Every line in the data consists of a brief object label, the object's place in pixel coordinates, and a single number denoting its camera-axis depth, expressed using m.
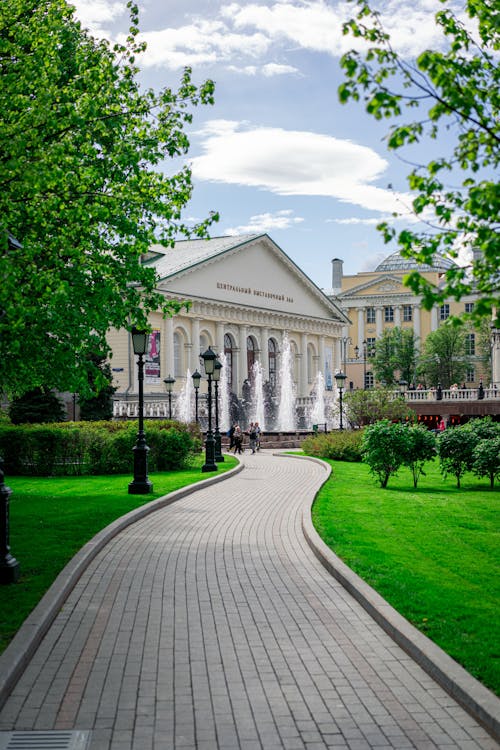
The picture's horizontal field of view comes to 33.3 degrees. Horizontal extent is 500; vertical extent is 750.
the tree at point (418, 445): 19.69
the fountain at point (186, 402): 50.97
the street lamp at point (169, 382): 41.06
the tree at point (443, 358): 87.44
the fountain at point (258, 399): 54.83
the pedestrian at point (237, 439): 37.69
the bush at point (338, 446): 31.80
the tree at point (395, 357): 89.62
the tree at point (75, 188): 12.28
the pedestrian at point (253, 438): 37.88
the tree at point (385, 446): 19.53
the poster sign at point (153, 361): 54.81
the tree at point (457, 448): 19.52
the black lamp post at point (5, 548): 8.97
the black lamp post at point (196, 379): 35.09
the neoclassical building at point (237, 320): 57.41
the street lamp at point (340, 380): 39.69
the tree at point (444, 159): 5.68
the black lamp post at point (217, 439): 28.43
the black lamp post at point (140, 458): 18.41
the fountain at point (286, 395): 54.89
